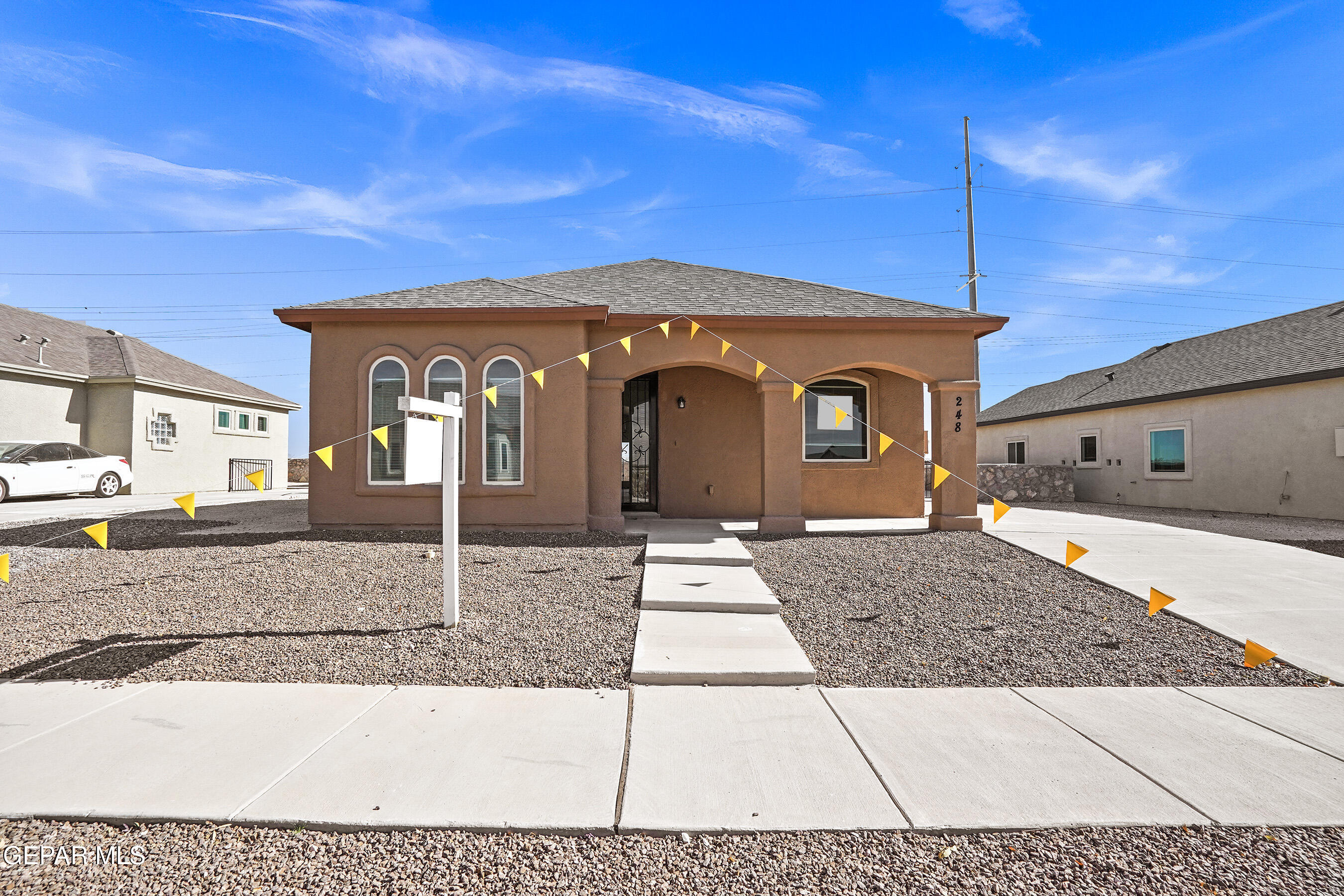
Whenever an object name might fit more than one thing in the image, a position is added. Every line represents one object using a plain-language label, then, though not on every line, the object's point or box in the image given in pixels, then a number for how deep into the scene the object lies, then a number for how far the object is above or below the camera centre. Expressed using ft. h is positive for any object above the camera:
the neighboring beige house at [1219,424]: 37.37 +2.61
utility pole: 60.90 +20.51
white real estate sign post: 13.99 +0.15
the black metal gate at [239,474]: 63.16 -0.93
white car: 42.06 -0.31
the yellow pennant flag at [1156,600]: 15.98 -3.62
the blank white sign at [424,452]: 13.83 +0.27
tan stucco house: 27.84 +4.10
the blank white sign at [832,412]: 34.32 +2.73
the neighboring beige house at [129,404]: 49.62 +5.35
